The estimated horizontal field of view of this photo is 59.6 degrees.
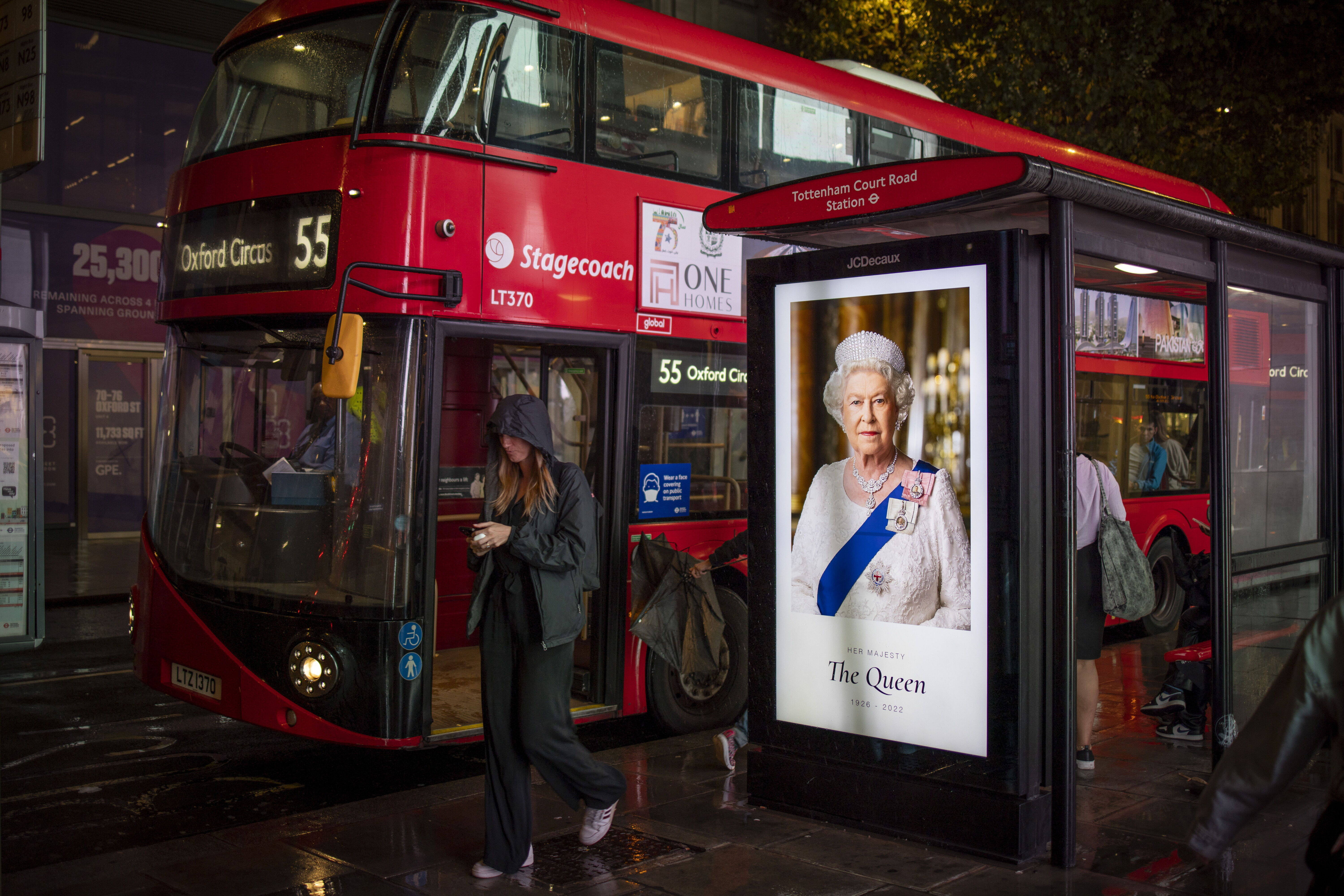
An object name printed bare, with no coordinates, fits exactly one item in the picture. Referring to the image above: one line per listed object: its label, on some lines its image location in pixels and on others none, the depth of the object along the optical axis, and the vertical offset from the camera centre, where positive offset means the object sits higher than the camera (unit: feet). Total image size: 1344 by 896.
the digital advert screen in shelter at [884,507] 15.92 -0.59
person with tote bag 19.51 -1.67
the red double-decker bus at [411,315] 18.93 +2.62
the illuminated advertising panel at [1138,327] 31.17 +4.00
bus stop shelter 15.49 -0.36
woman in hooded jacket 15.51 -2.10
